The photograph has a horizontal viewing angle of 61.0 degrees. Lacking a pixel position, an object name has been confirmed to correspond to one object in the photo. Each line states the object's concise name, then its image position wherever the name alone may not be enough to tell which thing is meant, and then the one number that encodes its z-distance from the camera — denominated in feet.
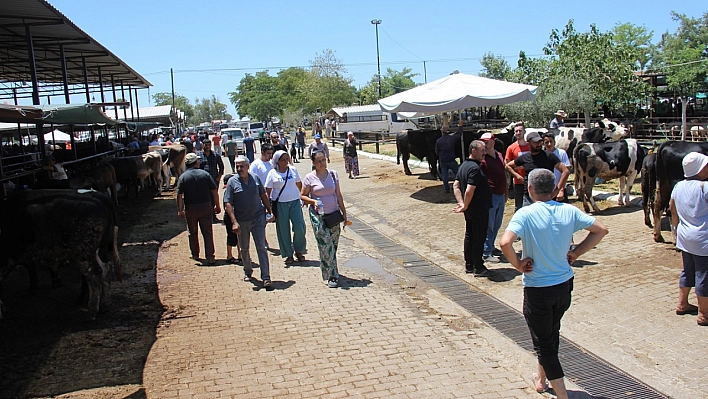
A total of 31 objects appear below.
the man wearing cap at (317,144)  61.33
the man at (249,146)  82.64
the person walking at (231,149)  81.48
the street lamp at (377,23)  183.62
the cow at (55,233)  22.95
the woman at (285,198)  30.91
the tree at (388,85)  264.93
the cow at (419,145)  61.77
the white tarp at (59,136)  114.23
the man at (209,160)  42.65
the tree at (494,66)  244.01
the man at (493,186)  28.17
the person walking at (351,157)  68.73
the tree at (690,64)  109.19
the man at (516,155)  30.71
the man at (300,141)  103.77
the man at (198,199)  31.35
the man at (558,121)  58.70
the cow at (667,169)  28.55
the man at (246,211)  26.66
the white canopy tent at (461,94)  47.01
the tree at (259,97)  310.86
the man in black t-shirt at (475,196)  25.88
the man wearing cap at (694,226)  19.04
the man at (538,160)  27.66
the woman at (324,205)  26.48
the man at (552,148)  31.17
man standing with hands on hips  14.48
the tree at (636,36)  194.29
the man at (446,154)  50.96
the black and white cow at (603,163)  37.55
